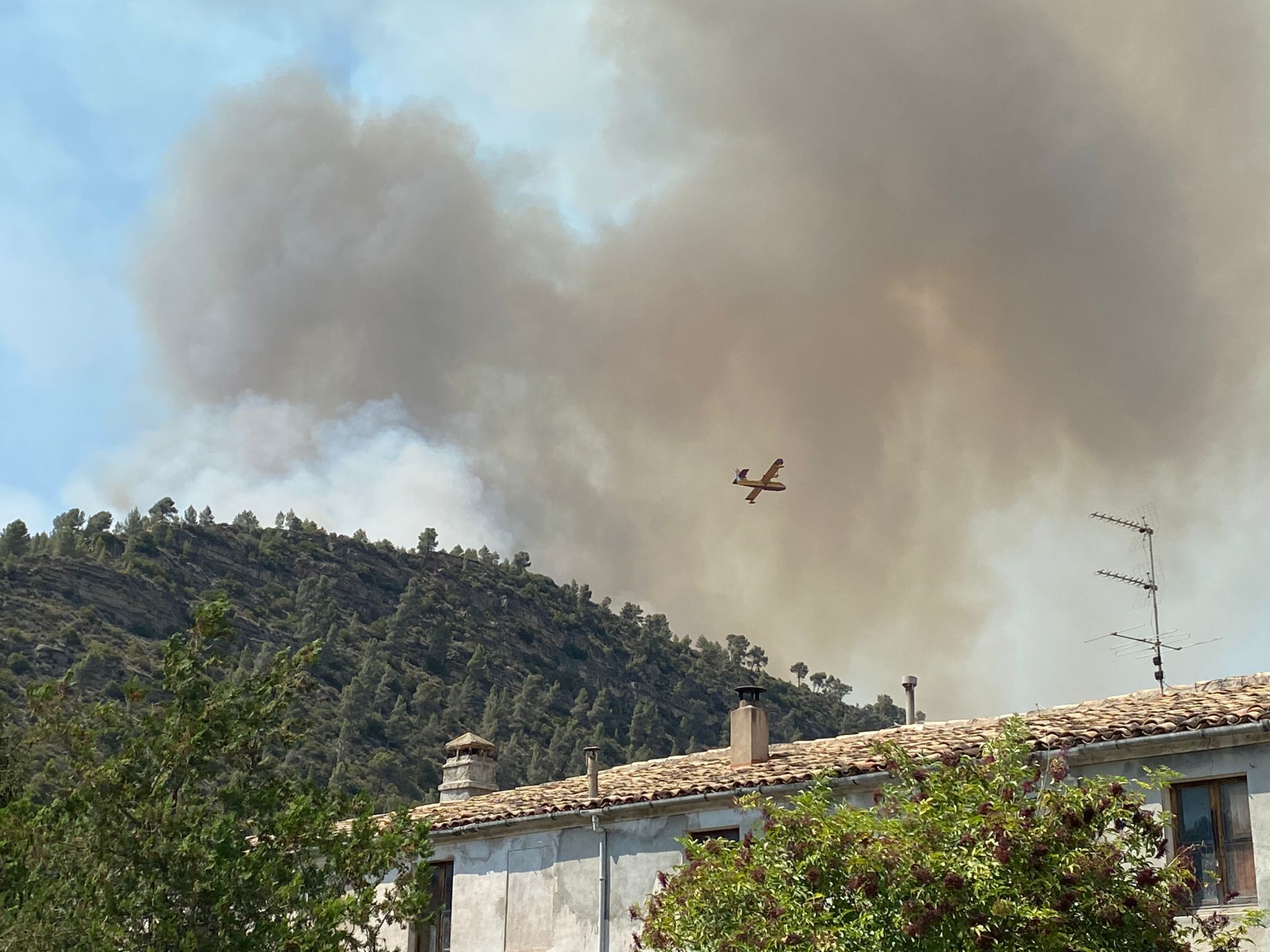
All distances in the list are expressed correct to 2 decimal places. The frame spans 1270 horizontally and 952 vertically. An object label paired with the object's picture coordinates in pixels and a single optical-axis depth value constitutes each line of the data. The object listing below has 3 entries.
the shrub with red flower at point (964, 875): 15.33
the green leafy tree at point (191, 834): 17.48
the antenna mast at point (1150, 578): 30.55
